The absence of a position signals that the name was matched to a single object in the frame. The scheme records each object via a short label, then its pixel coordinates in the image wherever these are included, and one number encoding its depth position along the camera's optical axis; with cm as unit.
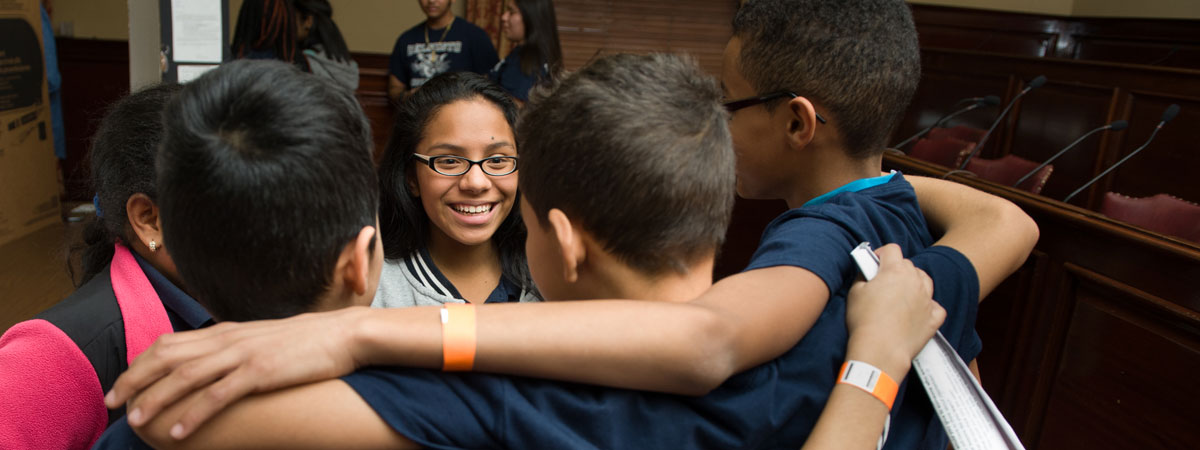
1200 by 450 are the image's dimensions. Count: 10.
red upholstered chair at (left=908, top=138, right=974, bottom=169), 456
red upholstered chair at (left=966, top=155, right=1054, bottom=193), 414
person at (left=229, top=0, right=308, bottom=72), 358
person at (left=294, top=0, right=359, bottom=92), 466
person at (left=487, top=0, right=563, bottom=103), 420
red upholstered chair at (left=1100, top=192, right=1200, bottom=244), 303
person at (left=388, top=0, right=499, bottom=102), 453
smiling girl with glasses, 162
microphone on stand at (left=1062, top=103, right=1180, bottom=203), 393
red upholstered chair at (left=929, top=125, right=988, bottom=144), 518
